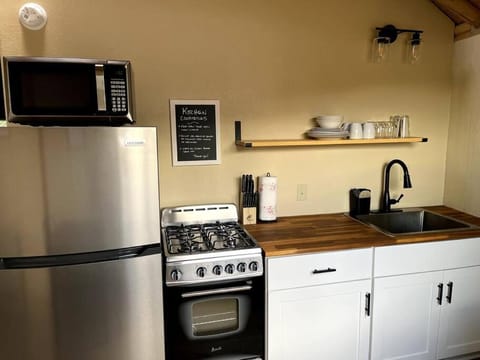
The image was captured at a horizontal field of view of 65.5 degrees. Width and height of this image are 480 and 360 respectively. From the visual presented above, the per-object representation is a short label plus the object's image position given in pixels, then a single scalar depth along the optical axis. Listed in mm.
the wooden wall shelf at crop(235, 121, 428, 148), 2303
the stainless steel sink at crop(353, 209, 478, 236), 2607
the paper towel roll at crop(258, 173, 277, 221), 2443
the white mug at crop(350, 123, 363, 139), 2506
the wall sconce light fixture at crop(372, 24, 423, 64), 2557
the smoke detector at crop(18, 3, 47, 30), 2010
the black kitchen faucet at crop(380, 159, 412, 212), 2624
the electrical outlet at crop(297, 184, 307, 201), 2623
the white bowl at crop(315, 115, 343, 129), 2441
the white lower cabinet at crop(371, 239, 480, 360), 2129
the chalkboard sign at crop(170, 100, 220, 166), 2348
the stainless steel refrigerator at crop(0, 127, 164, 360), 1538
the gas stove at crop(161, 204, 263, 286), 1811
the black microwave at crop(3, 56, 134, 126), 1649
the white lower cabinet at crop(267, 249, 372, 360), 1981
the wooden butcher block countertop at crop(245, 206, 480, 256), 2020
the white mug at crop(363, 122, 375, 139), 2533
